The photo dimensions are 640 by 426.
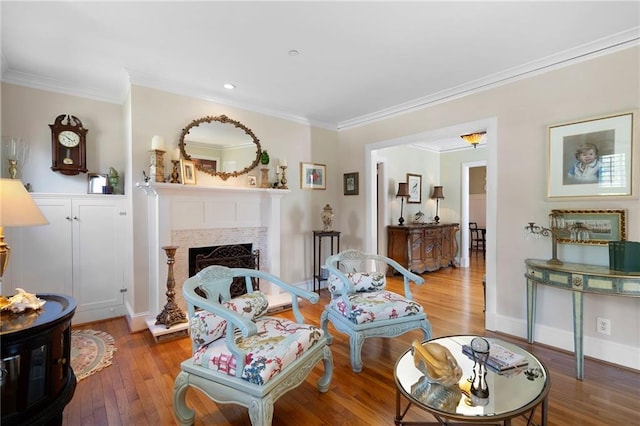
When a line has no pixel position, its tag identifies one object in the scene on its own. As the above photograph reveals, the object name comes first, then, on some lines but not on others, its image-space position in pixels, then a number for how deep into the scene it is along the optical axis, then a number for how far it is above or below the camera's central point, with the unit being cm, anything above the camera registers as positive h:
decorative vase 434 -8
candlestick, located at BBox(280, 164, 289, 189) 402 +44
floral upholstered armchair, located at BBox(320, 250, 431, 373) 230 -79
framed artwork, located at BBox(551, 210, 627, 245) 236 -12
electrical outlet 241 -93
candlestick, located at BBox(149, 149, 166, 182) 300 +45
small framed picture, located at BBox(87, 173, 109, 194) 331 +30
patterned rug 234 -122
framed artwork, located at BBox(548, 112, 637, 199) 234 +44
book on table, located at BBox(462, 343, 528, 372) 156 -79
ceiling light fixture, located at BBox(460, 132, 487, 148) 386 +94
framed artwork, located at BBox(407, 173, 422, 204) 604 +46
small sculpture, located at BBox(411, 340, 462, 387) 138 -72
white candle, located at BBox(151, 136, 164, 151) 298 +67
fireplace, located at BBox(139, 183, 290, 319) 306 -16
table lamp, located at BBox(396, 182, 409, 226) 563 +36
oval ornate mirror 336 +76
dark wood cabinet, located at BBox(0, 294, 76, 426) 131 -72
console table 207 -52
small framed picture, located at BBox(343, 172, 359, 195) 457 +41
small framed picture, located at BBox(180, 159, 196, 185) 323 +42
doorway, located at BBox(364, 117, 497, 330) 305 +34
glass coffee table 124 -83
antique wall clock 310 +68
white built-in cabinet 290 -45
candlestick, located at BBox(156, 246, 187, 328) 293 -95
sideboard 528 -64
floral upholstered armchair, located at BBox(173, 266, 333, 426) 151 -80
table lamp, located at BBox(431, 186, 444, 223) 634 +36
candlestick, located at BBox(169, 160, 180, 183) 315 +39
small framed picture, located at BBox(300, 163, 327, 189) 439 +51
